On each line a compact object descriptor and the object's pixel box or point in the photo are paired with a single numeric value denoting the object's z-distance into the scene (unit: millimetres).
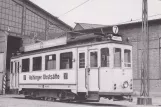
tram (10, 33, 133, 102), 14789
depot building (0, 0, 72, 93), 29477
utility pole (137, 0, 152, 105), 16366
